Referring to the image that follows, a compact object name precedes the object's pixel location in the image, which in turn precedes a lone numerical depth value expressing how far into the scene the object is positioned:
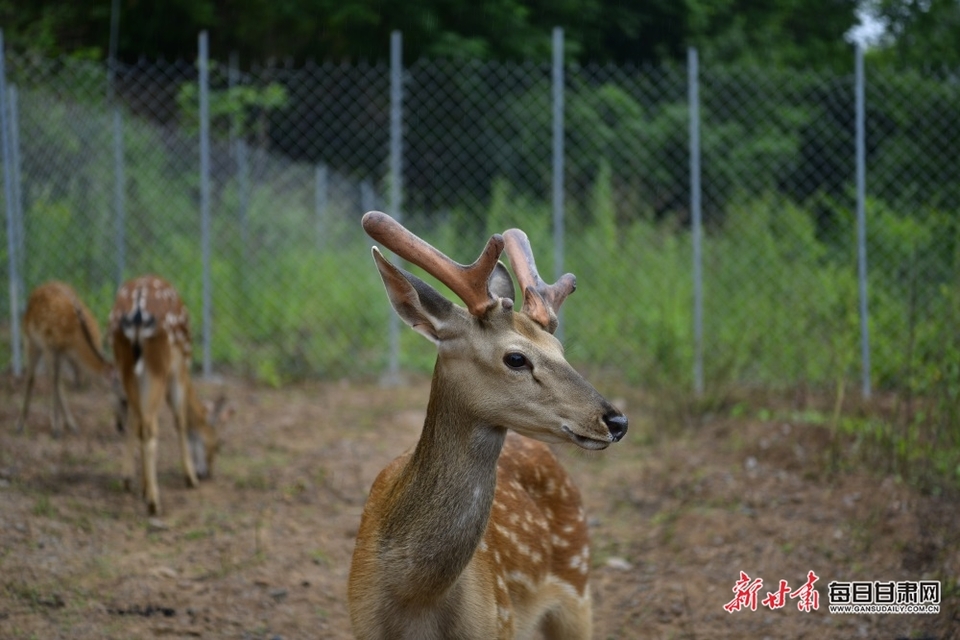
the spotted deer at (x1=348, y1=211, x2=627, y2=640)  5.47
